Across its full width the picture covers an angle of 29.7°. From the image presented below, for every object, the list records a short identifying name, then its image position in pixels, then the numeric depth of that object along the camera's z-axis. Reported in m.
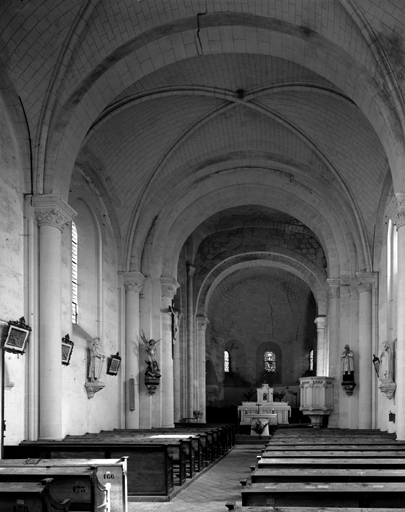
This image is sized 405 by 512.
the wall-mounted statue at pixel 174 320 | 27.90
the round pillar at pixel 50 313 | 16.14
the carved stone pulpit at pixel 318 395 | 27.41
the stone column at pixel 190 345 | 36.34
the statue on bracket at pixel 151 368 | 25.39
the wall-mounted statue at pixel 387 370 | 19.84
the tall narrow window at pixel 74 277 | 21.50
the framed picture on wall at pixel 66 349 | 17.77
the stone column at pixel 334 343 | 27.52
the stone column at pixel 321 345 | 37.41
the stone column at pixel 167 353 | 27.00
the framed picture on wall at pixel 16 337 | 14.67
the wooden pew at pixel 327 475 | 8.55
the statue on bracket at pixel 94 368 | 20.55
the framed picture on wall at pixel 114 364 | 23.19
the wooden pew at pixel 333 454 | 11.26
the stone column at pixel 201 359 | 37.75
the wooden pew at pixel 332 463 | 9.88
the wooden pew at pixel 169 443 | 14.62
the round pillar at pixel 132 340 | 24.63
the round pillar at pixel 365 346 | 24.36
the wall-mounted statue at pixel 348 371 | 25.08
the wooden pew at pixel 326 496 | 7.39
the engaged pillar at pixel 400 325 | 16.16
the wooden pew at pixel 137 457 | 13.39
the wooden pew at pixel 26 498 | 7.82
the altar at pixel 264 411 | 34.91
